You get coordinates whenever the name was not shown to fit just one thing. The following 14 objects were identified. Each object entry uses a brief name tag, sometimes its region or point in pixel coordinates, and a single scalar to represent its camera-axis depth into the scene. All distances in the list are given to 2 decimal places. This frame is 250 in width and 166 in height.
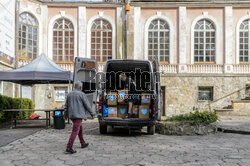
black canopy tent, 11.27
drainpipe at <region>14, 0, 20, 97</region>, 20.09
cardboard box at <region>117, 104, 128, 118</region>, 9.91
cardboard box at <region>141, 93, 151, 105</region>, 9.79
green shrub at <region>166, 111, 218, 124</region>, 9.91
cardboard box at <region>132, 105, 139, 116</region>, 9.83
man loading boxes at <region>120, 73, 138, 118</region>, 9.57
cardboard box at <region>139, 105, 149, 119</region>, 9.65
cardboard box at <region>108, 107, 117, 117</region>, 9.84
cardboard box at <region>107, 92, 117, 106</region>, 9.80
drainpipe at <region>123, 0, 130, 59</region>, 22.19
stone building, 21.59
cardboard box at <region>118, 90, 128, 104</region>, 9.75
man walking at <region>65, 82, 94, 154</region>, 6.59
